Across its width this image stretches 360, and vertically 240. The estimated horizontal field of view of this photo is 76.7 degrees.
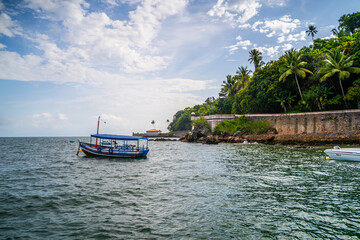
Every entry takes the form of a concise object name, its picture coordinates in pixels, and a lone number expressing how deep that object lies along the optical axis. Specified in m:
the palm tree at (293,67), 47.38
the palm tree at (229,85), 83.34
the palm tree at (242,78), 74.82
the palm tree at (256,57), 71.81
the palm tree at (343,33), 58.62
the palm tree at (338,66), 39.56
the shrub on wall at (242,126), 52.37
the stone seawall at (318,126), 37.22
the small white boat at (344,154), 21.58
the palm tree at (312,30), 70.56
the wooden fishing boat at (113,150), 30.14
